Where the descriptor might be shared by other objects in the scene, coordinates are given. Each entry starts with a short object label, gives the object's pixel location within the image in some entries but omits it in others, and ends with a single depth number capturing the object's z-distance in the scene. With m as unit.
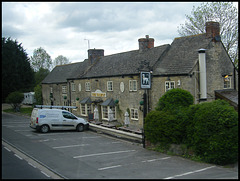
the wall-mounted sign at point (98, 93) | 28.76
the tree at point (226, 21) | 31.88
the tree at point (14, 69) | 27.03
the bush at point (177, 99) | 15.27
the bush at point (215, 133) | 11.83
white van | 20.28
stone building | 20.50
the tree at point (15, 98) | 35.38
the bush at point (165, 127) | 14.16
